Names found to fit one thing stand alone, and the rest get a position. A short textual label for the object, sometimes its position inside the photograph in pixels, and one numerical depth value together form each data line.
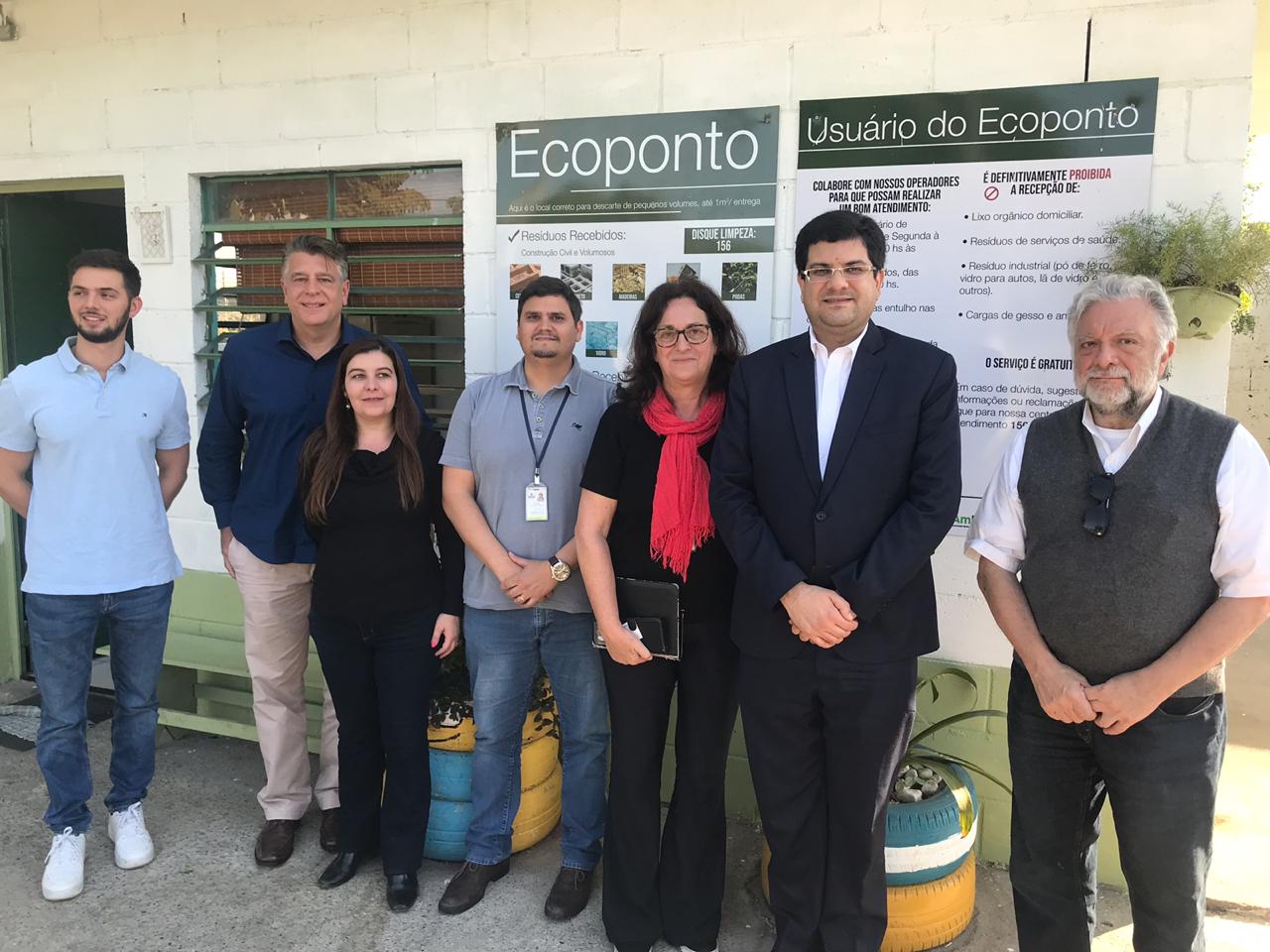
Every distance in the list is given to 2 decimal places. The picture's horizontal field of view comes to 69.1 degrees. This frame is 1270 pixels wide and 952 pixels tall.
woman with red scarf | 2.36
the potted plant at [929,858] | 2.59
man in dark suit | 2.13
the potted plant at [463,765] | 3.03
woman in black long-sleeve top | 2.65
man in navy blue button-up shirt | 2.90
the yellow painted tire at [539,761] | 3.13
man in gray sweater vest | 1.87
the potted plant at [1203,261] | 2.50
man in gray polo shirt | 2.62
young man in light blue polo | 2.77
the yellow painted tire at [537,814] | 3.11
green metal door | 4.41
